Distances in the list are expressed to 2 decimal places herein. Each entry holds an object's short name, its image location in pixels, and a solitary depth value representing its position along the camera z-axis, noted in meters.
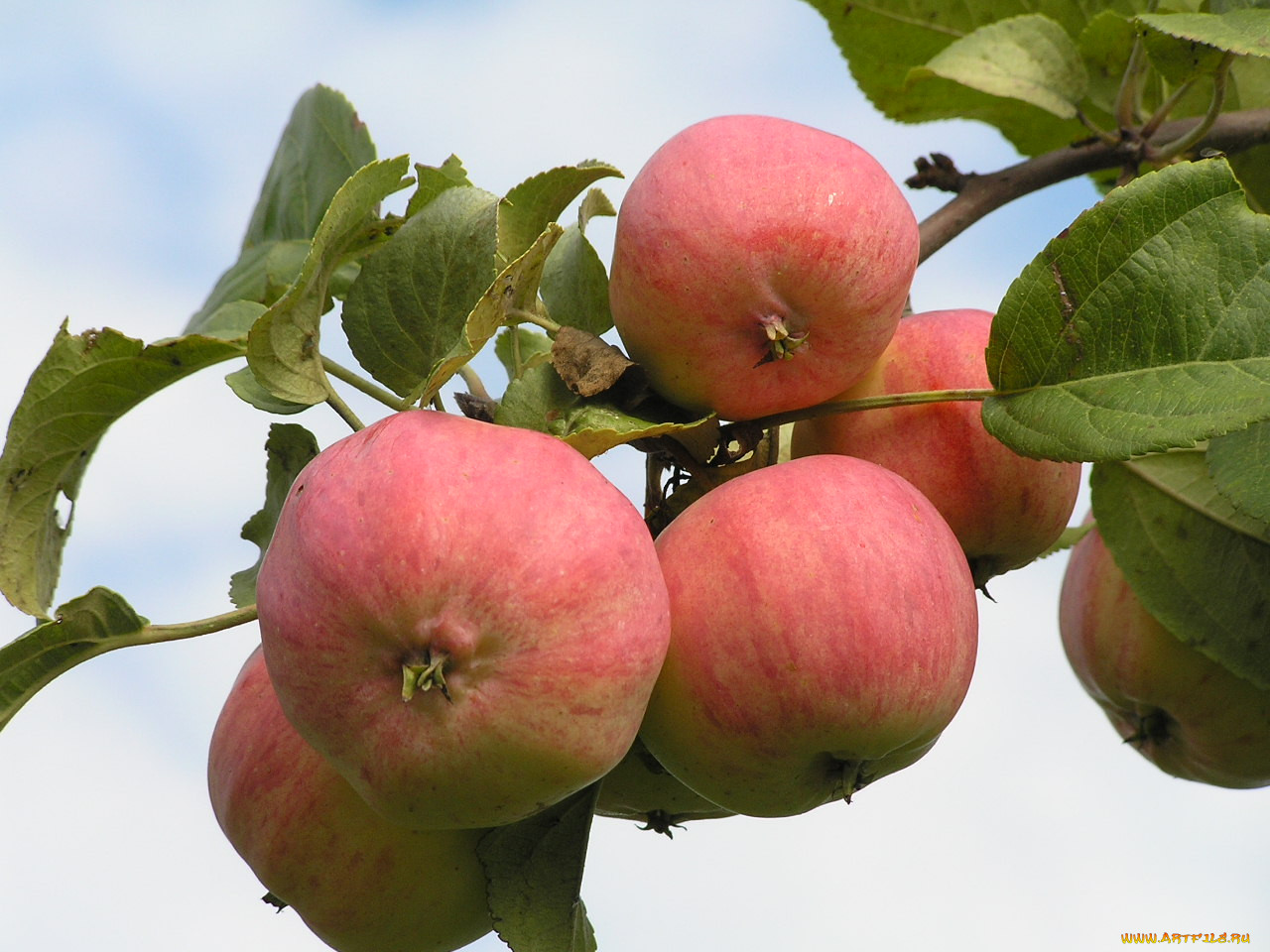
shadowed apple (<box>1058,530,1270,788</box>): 1.75
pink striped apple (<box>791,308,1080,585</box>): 1.69
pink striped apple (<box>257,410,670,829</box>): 1.62
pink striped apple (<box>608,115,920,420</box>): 1.66
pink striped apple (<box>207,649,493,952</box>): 1.68
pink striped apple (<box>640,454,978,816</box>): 1.65
